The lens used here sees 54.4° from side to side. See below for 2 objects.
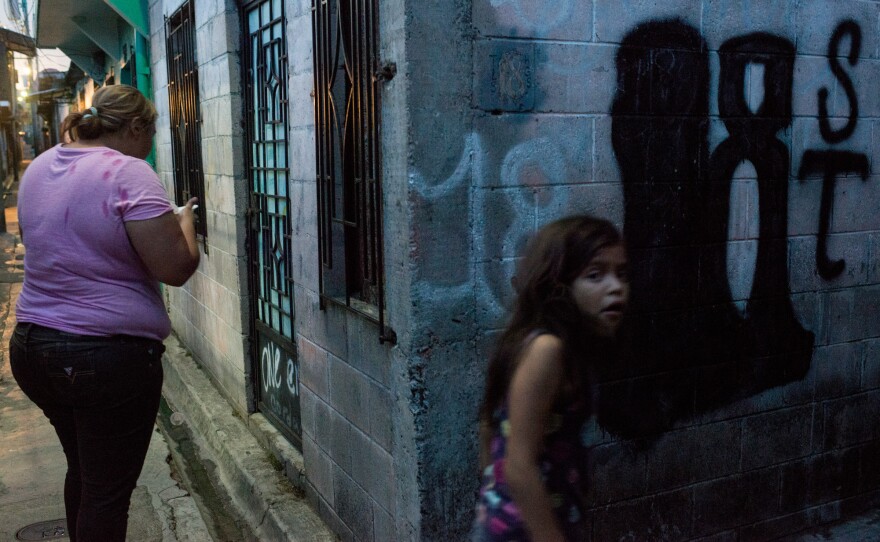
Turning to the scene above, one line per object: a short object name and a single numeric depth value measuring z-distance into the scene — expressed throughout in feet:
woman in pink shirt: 8.95
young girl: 5.65
